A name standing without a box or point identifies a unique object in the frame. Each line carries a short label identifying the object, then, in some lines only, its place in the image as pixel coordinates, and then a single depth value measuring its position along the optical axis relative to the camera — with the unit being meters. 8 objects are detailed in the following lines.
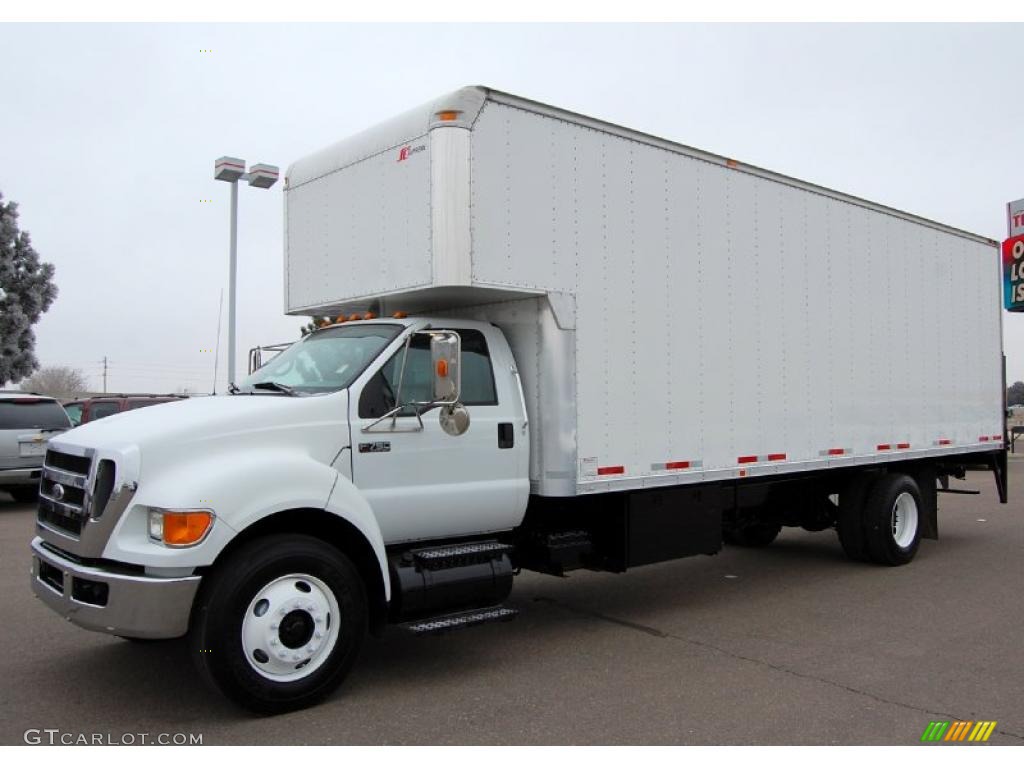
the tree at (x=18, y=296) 28.98
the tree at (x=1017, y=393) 100.36
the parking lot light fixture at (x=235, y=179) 16.80
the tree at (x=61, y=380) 69.48
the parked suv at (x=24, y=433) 13.76
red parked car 15.71
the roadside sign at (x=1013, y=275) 21.56
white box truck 4.80
